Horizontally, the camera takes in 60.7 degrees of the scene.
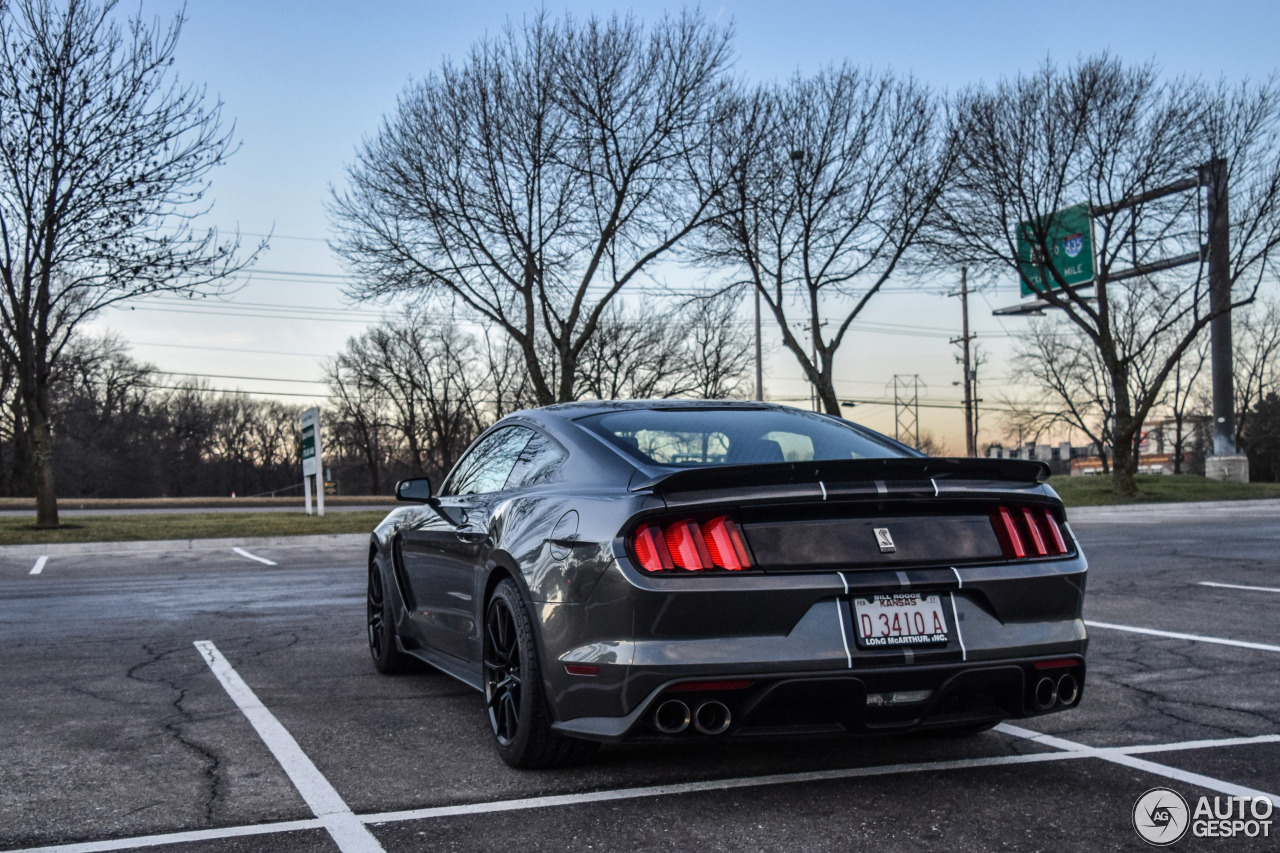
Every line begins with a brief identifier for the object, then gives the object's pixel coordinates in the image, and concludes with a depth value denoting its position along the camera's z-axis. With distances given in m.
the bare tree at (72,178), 19.25
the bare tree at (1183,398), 70.31
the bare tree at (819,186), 24.88
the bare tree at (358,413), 70.38
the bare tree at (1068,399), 62.69
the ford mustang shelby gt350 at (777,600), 3.29
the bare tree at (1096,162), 25.86
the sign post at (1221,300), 26.55
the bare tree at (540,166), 22.61
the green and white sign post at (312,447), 23.66
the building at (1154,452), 83.00
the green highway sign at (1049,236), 27.27
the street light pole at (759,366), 34.41
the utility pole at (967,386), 46.56
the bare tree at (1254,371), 70.00
